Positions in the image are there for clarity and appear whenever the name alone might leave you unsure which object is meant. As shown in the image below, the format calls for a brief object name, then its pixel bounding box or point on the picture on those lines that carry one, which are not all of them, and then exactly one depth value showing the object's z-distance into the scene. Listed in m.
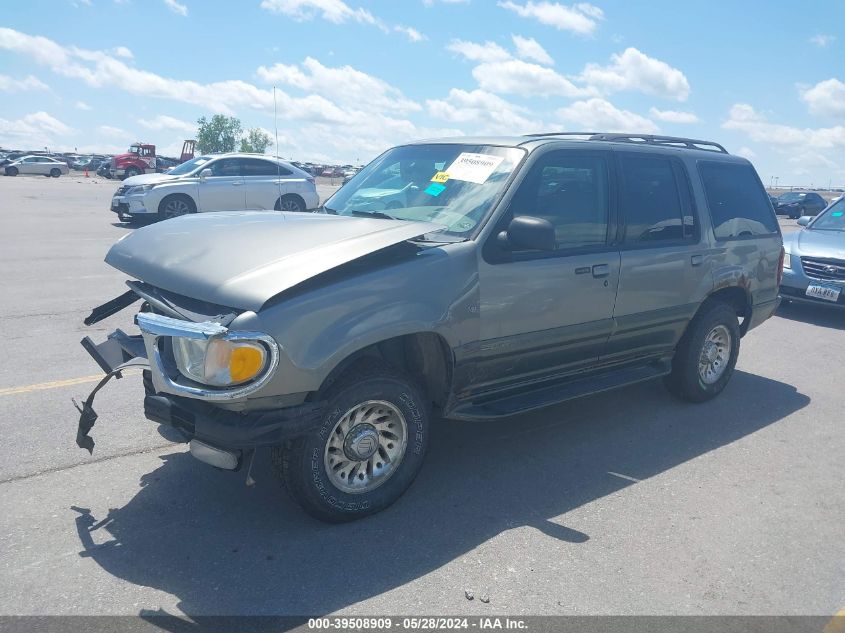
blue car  9.27
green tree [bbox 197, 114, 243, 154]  49.50
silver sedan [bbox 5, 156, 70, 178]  48.09
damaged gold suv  3.33
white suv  16.39
